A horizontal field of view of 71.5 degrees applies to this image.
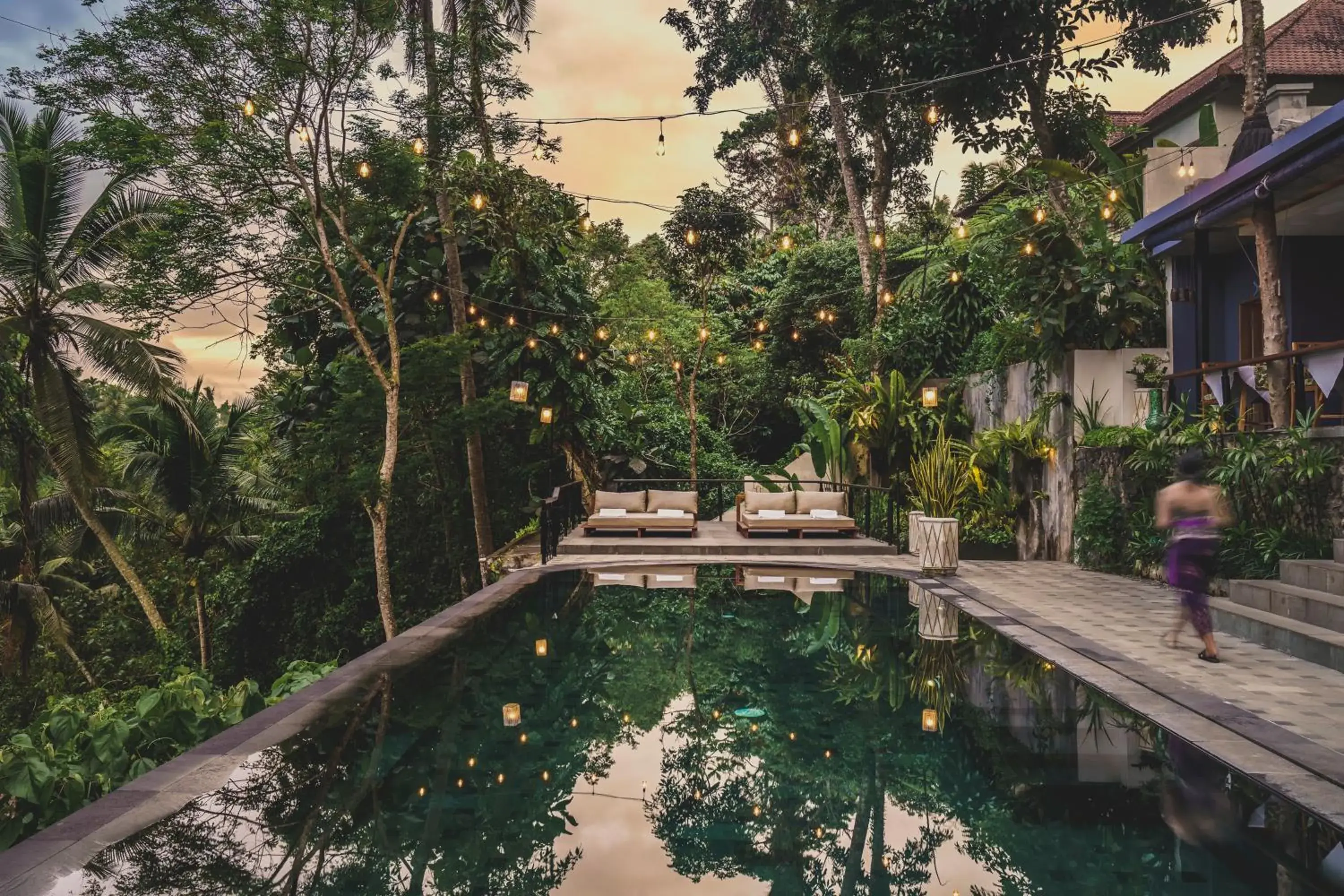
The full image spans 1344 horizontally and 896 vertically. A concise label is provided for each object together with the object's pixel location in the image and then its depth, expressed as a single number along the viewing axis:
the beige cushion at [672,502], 14.66
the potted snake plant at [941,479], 13.40
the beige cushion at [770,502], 14.12
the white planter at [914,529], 11.55
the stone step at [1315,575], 7.21
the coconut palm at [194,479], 17.55
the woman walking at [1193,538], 6.59
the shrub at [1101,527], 11.13
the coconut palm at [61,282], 13.71
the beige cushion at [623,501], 14.41
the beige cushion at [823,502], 14.26
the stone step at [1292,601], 6.79
